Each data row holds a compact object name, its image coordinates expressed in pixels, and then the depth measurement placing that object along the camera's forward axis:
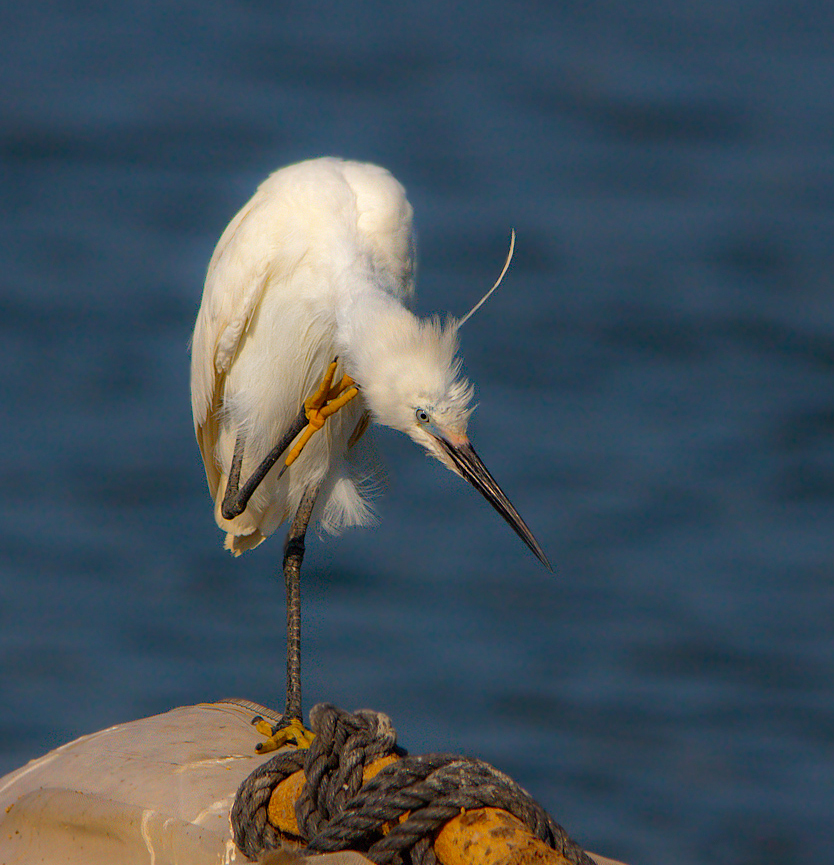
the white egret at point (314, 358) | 11.76
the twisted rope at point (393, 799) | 11.50
